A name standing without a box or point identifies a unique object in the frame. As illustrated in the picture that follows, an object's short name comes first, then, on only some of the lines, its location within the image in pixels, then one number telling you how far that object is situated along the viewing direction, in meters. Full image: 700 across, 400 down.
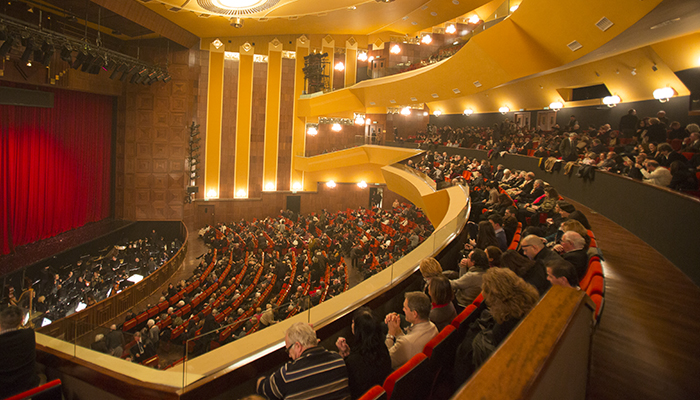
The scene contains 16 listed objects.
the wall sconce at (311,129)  17.40
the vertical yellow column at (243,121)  16.59
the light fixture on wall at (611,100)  8.67
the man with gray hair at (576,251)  3.00
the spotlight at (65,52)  8.20
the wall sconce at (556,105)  10.94
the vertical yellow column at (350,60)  17.48
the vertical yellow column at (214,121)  16.17
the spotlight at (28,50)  7.48
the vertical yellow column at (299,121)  16.98
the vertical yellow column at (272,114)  16.91
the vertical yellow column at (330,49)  17.17
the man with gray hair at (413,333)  2.21
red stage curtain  9.23
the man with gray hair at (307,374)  1.74
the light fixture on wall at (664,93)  7.37
